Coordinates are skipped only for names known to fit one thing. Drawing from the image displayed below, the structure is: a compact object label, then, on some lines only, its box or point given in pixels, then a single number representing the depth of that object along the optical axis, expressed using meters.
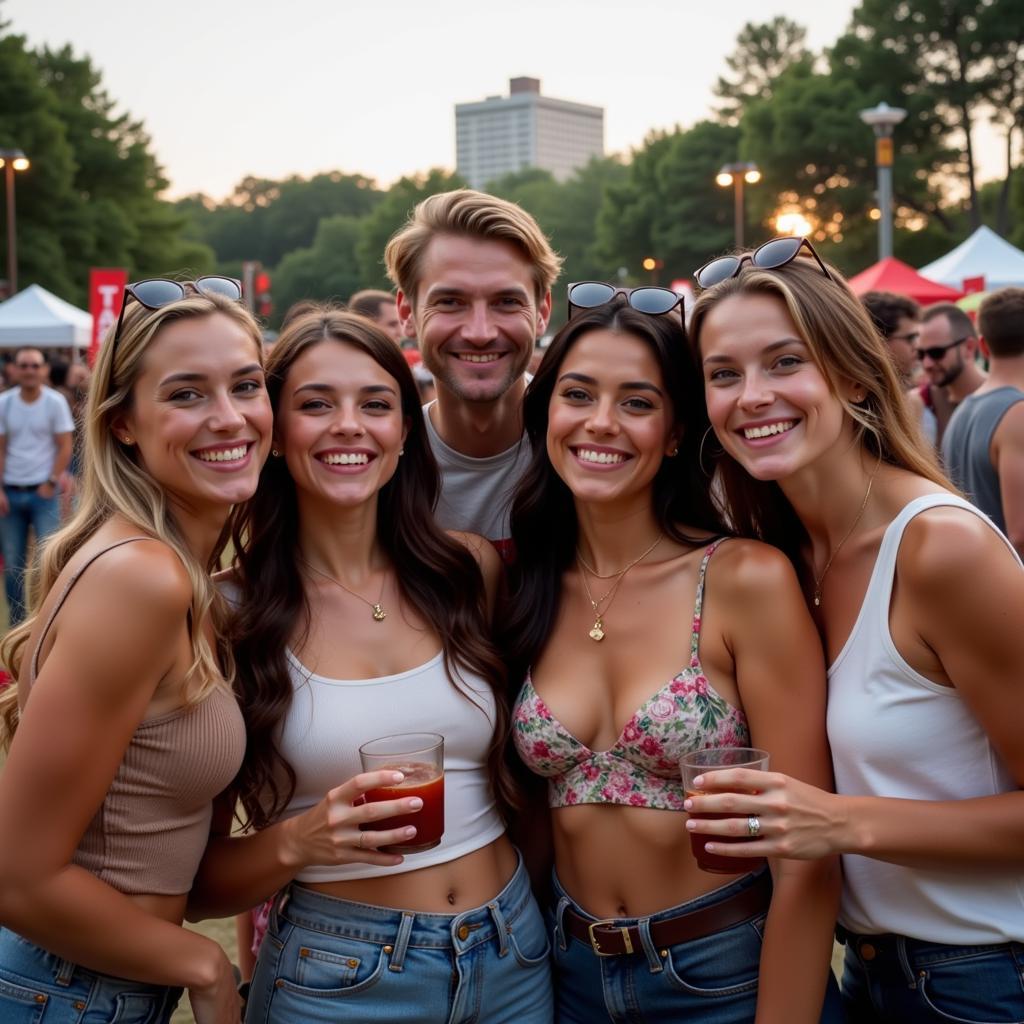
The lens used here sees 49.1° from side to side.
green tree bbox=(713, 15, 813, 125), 67.06
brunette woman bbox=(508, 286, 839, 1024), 2.58
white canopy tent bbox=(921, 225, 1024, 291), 17.67
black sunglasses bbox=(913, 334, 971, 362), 7.46
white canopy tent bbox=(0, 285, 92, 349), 20.80
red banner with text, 12.72
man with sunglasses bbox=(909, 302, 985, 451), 7.44
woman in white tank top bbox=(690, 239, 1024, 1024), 2.32
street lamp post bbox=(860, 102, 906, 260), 18.91
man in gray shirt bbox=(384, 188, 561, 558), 3.98
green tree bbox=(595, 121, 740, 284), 63.38
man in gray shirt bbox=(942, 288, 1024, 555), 5.86
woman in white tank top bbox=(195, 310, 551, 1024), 2.66
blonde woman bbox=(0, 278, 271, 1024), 2.31
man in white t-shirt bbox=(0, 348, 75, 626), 11.11
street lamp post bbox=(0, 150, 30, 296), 28.49
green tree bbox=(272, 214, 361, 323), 108.81
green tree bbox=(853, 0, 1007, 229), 44.41
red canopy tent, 16.42
